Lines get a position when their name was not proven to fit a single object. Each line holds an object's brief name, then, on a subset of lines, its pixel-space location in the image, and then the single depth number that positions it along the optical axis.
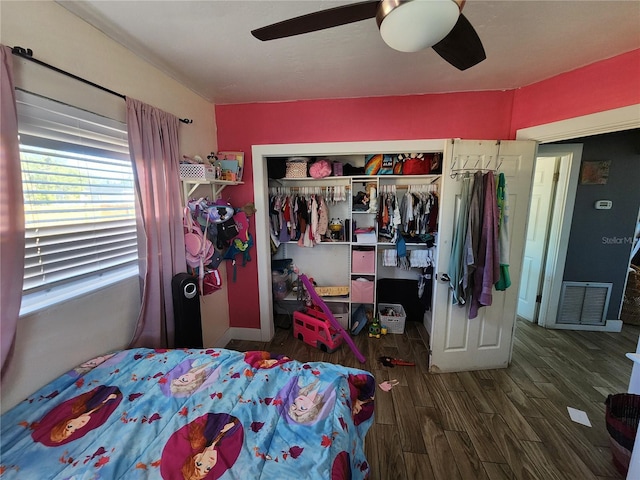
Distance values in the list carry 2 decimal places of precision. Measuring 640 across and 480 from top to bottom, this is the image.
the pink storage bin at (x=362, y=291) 2.92
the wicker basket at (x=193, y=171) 1.95
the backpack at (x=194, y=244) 1.99
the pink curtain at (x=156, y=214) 1.57
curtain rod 1.03
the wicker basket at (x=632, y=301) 3.03
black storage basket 1.42
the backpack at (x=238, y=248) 2.52
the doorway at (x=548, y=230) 2.77
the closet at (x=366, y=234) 2.82
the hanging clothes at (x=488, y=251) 1.97
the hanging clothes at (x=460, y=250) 2.05
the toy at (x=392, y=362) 2.41
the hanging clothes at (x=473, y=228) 1.99
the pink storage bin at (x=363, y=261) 2.89
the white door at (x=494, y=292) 2.06
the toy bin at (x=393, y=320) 2.94
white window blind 1.15
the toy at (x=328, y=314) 2.44
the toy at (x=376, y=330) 2.90
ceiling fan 0.77
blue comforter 0.88
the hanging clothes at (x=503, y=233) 2.02
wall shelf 1.96
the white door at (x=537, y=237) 2.95
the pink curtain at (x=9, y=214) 0.97
